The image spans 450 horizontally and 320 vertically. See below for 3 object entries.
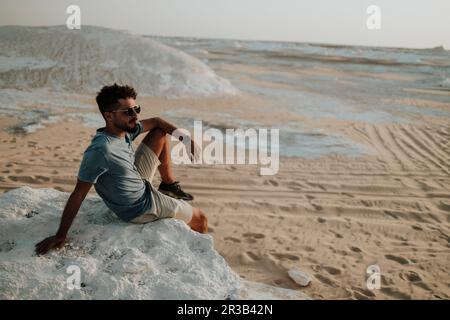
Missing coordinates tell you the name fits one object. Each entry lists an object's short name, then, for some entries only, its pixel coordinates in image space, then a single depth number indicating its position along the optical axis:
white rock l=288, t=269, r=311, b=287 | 3.29
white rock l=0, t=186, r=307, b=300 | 2.34
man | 2.48
